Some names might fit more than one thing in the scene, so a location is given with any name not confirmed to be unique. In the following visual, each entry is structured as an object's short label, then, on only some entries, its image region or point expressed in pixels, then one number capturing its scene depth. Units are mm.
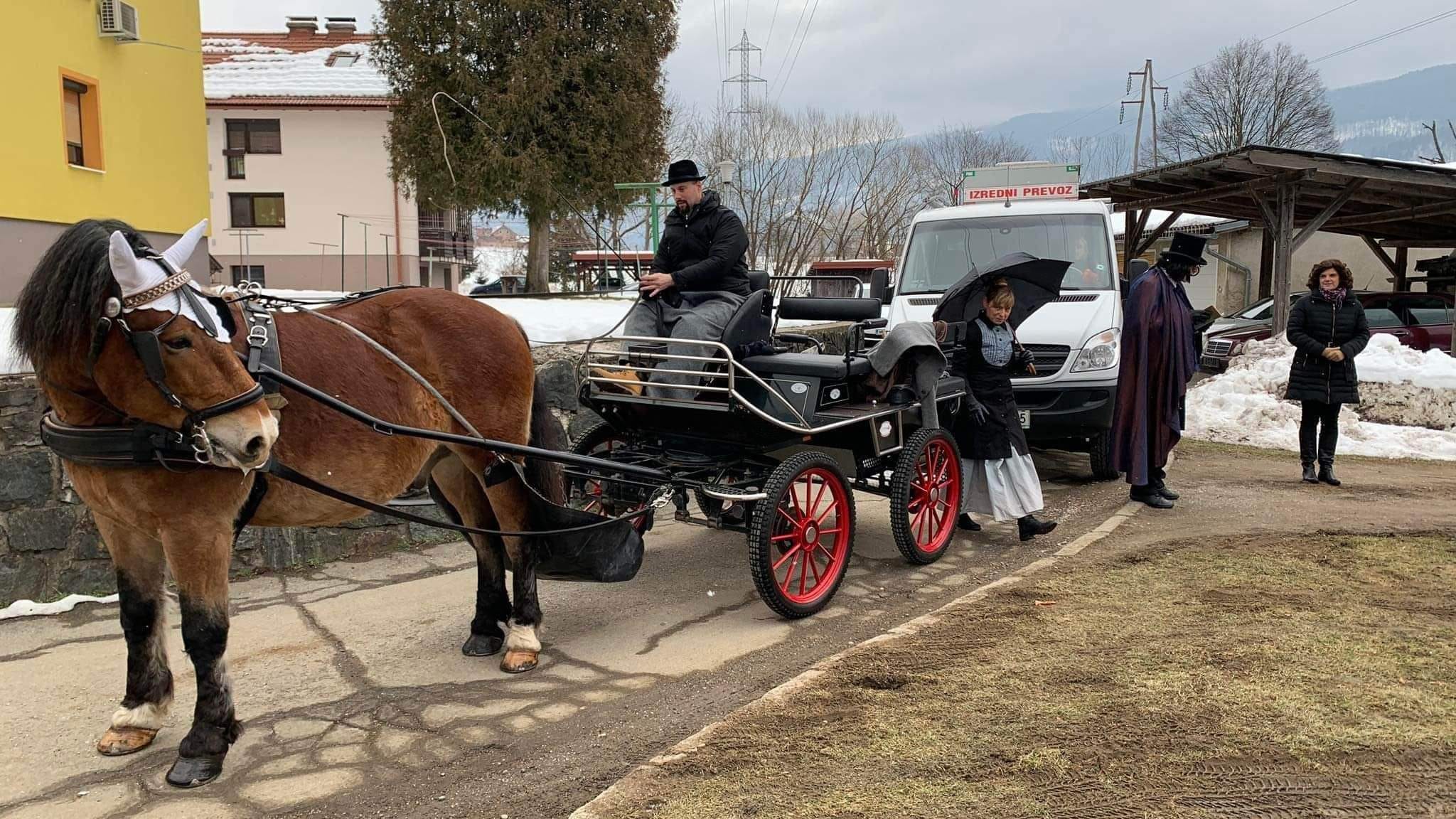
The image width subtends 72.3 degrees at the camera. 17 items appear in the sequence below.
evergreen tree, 18000
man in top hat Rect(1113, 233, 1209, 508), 7473
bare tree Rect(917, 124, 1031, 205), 43094
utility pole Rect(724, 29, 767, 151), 30438
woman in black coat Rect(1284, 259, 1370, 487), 8383
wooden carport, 13594
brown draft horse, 3076
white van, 8086
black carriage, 4996
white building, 33719
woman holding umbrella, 6445
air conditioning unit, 15570
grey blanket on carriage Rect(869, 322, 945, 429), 5781
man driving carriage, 5430
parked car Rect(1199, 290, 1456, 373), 15758
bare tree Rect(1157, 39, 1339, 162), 49094
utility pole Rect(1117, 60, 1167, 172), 49522
